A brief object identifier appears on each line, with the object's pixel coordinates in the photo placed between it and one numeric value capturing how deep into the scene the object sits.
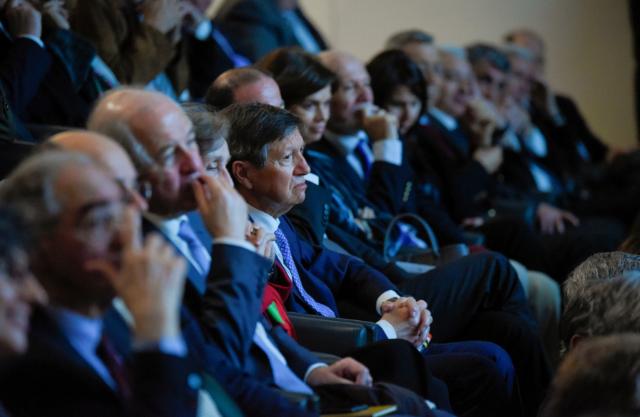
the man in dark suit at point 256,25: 7.60
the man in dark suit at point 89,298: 5.09
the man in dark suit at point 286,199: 5.97
